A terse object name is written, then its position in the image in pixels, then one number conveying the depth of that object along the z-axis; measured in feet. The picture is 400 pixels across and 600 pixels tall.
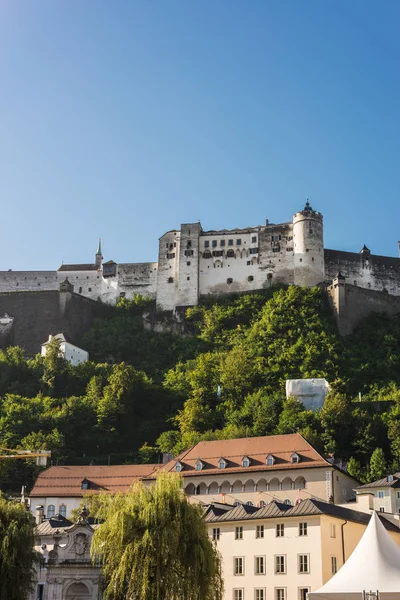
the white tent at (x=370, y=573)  116.37
